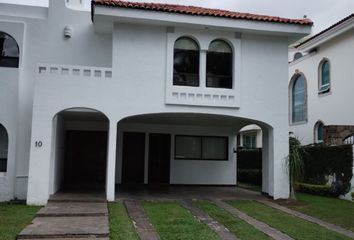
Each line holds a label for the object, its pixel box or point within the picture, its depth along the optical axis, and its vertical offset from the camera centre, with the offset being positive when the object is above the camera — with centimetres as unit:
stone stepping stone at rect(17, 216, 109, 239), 851 -167
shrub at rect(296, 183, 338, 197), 1585 -126
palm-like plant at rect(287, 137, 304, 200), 1448 -31
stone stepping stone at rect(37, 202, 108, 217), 1079 -157
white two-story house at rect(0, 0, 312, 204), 1323 +271
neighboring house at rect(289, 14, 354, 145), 1920 +380
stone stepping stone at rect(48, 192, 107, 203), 1305 -146
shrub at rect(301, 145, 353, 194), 1527 -25
